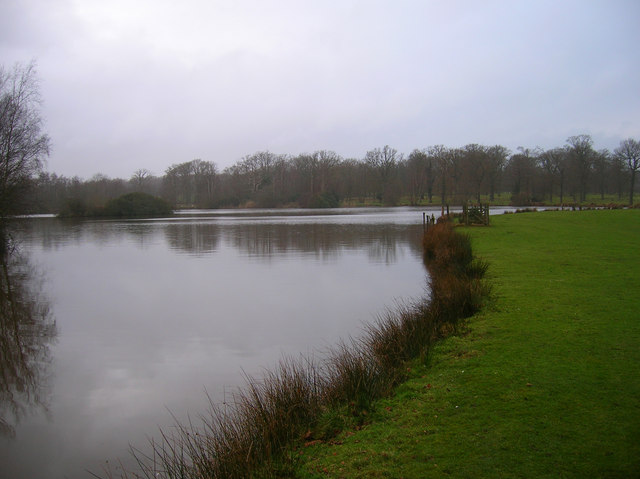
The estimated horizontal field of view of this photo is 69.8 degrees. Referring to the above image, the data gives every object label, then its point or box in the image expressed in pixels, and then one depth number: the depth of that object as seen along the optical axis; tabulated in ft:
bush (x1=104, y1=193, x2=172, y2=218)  241.35
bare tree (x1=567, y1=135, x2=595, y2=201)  224.94
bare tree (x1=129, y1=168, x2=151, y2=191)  367.80
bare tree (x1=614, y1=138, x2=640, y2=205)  207.62
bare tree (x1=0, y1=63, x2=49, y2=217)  81.00
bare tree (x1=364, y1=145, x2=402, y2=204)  300.61
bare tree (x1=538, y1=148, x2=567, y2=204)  241.35
